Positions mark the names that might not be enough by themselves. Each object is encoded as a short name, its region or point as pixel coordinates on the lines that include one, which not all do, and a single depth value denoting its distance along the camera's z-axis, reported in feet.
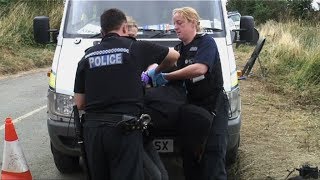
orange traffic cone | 15.76
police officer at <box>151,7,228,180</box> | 13.34
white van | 15.53
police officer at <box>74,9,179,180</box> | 11.37
